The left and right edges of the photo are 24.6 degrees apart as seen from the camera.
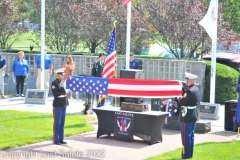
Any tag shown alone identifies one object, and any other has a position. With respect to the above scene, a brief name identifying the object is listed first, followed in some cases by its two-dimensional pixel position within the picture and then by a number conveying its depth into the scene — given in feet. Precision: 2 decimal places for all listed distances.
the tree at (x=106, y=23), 78.12
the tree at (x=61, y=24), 85.20
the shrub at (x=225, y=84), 66.03
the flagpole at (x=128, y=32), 55.67
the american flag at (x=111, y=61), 51.55
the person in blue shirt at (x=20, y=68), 69.82
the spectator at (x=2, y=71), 69.80
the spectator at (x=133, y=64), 64.59
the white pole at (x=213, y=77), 56.90
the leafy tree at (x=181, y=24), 70.49
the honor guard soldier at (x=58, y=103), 42.22
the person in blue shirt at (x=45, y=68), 67.97
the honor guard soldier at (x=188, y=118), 37.68
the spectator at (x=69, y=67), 61.11
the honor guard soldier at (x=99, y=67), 56.95
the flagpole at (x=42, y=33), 63.26
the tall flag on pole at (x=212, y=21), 56.13
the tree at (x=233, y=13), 93.15
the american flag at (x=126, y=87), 42.93
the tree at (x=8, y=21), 82.38
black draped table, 43.09
